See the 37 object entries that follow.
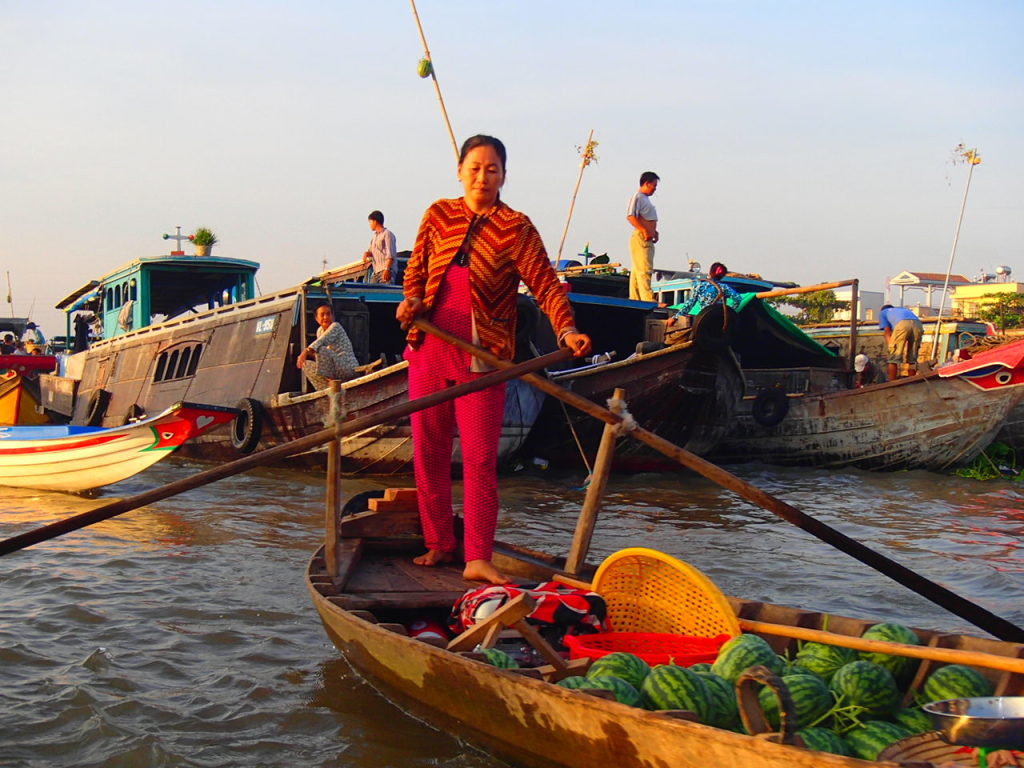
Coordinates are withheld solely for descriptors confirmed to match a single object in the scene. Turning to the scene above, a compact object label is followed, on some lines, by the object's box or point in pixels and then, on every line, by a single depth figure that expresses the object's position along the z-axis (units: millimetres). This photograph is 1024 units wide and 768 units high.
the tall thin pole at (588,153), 10984
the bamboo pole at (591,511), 3744
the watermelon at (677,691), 2352
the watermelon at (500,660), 2734
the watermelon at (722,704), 2355
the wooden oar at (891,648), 2316
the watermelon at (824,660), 2691
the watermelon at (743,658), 2564
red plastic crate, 2871
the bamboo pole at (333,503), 3799
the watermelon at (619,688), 2416
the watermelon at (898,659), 2650
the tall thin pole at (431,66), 7442
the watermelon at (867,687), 2455
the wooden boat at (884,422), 10266
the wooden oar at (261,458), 3365
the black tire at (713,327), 9211
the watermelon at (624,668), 2553
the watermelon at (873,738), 2291
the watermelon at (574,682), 2473
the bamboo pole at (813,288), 10227
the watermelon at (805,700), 2410
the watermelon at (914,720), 2432
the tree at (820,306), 30359
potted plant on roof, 13891
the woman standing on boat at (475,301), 3746
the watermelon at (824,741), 2220
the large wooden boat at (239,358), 9078
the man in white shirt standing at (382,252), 11062
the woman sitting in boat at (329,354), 8883
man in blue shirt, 12383
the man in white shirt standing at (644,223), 10047
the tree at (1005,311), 24281
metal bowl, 2062
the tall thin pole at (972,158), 12250
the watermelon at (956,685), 2473
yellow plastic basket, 3008
